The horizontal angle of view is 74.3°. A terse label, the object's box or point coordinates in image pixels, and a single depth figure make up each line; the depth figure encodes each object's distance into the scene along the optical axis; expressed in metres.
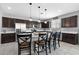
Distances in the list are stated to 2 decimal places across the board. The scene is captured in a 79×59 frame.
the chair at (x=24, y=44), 2.13
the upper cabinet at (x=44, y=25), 7.05
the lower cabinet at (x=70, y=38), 3.95
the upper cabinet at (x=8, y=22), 4.59
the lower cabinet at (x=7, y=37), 4.25
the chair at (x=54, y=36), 3.08
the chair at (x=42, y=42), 2.43
